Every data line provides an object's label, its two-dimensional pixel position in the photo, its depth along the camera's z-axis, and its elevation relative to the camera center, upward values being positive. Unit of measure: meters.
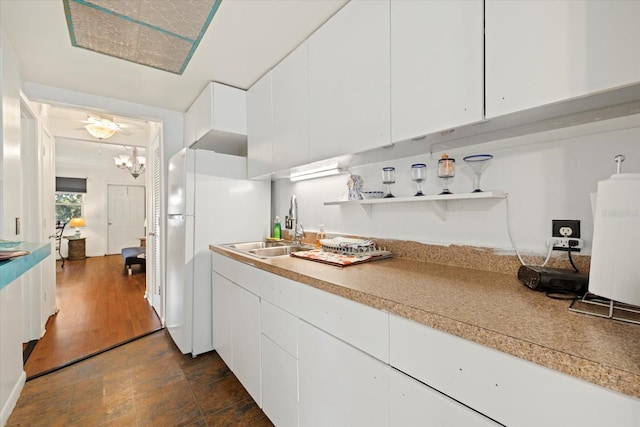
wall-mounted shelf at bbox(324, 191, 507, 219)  1.15 +0.06
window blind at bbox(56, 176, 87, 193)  7.04 +0.64
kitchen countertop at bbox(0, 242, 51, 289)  0.80 -0.17
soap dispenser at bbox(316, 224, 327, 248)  2.06 -0.19
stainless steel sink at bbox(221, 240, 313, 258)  2.12 -0.30
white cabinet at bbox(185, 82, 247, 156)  2.26 +0.79
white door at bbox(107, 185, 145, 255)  7.85 -0.18
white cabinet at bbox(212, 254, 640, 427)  0.55 -0.47
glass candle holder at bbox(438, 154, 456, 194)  1.27 +0.20
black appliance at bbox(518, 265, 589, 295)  0.85 -0.22
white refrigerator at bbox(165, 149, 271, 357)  2.22 -0.11
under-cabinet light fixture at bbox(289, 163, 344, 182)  1.80 +0.27
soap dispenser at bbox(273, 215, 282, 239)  2.43 -0.18
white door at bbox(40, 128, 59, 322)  2.86 -0.04
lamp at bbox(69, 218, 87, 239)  7.14 -0.37
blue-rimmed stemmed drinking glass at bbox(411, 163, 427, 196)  1.37 +0.19
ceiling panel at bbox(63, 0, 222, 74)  1.46 +1.07
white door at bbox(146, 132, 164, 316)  3.01 -0.28
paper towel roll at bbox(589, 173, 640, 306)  0.64 -0.07
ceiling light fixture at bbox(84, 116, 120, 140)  3.32 +1.00
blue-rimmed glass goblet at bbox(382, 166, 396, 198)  1.51 +0.19
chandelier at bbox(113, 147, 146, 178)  5.64 +1.00
